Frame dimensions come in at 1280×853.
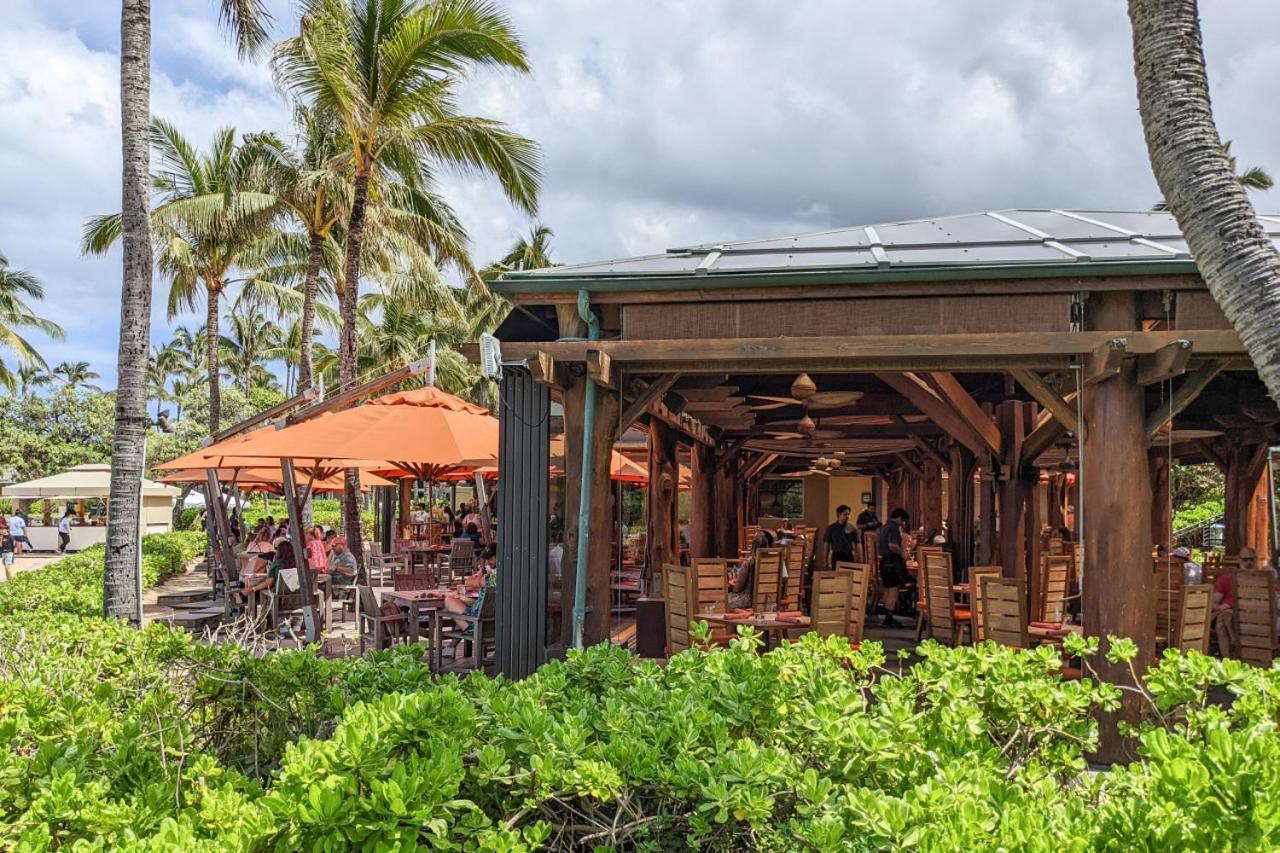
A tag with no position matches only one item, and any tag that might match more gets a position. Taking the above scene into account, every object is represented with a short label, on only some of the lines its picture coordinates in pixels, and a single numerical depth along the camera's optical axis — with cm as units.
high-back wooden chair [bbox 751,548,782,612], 956
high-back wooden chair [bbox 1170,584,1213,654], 715
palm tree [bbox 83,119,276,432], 1895
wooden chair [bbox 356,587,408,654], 907
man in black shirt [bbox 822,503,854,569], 1296
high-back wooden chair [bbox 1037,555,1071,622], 890
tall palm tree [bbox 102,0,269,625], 668
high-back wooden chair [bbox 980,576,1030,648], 745
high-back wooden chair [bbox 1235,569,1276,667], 806
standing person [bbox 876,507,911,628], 1228
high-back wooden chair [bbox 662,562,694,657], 808
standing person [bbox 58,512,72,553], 2992
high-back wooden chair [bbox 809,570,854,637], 793
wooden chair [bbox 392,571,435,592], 1122
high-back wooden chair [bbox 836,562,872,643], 839
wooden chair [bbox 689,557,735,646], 880
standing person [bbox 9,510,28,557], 2820
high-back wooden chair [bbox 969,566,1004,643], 782
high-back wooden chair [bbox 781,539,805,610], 1091
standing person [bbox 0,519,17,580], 2136
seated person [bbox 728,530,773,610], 1031
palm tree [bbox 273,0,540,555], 1330
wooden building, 624
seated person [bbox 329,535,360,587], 1265
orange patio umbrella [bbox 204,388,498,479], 870
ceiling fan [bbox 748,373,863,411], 859
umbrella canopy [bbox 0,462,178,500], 2531
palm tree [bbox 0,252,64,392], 3431
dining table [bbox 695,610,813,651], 803
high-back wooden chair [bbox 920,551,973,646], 952
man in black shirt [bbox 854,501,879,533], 1653
